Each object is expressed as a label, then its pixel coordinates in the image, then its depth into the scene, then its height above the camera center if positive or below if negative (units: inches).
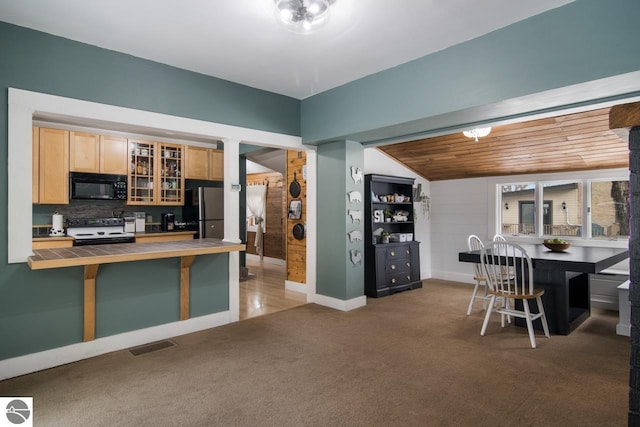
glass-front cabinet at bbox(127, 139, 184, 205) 207.6 +24.8
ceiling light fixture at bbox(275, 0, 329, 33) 91.5 +51.9
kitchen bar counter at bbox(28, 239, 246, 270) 103.3 -11.6
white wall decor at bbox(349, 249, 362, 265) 178.2 -20.3
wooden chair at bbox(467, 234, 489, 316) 164.9 -29.1
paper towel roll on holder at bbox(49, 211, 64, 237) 183.9 -4.3
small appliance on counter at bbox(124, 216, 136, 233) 208.7 -4.5
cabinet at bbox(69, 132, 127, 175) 187.2 +33.3
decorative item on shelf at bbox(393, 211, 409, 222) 229.0 -0.9
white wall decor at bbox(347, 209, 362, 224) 178.4 -0.6
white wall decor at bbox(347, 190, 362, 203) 178.1 +9.2
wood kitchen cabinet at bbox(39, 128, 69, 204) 176.6 +24.6
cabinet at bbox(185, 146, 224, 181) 227.7 +33.1
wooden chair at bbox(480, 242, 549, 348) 131.5 -26.1
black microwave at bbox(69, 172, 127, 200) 186.7 +16.0
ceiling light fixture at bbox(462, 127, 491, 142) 161.1 +36.1
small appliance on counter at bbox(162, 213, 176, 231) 220.2 -3.7
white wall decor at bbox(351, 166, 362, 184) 179.6 +20.0
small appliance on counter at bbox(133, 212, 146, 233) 213.9 -2.9
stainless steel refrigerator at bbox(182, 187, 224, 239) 217.6 +2.8
